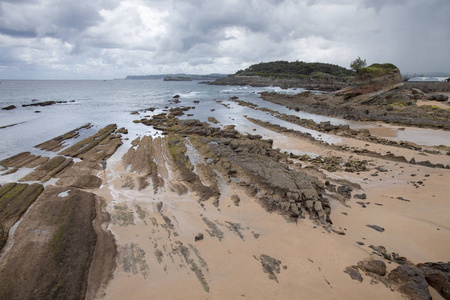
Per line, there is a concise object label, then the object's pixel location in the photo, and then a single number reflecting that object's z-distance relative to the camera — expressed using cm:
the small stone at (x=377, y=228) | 1057
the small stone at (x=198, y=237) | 1008
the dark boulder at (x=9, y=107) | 5163
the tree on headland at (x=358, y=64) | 7848
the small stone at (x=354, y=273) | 802
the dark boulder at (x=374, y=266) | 812
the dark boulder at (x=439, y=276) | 724
